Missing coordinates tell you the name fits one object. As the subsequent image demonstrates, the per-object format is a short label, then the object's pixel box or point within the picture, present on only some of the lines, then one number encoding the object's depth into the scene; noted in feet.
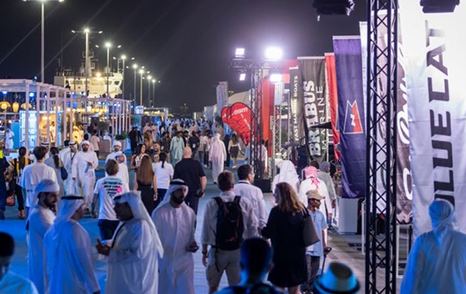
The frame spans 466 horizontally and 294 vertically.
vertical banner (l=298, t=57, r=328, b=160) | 66.90
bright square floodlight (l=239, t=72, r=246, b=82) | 97.17
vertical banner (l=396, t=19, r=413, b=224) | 33.68
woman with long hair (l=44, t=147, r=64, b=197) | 53.21
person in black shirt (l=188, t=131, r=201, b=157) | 105.48
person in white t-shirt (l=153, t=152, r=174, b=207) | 49.67
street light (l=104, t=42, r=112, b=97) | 207.93
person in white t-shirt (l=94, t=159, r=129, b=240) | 37.45
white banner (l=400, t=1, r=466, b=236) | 28.12
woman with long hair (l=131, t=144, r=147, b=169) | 57.80
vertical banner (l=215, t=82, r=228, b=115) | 134.31
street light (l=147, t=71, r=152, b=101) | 461.37
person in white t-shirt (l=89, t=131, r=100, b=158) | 94.82
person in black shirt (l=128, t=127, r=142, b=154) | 119.24
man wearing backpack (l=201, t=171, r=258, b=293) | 27.58
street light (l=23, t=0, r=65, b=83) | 105.28
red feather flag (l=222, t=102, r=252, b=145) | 94.84
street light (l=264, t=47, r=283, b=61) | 79.82
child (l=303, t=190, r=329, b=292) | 31.12
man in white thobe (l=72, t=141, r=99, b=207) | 55.31
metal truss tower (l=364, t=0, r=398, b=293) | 28.17
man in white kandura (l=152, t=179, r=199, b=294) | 27.35
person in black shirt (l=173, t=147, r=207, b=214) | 45.21
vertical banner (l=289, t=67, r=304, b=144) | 72.43
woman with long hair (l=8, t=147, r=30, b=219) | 58.80
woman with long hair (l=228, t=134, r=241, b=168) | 105.21
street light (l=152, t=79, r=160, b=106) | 519.81
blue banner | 41.73
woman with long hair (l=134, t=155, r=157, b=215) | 43.29
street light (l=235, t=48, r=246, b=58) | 80.94
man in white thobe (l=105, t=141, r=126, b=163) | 52.01
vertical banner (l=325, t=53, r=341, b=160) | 52.90
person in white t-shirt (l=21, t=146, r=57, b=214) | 43.98
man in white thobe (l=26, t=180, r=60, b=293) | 26.05
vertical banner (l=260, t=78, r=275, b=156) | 88.53
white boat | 271.41
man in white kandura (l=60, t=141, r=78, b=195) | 55.88
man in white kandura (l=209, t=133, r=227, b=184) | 82.07
